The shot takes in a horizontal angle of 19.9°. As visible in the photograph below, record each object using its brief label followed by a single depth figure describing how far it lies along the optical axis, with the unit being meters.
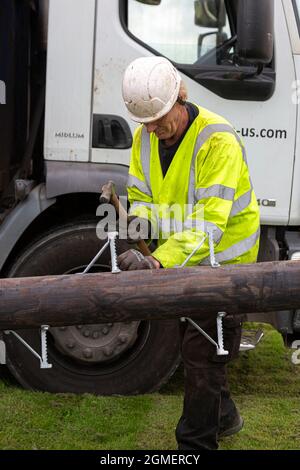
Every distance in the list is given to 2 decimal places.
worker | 3.47
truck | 4.59
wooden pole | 3.14
